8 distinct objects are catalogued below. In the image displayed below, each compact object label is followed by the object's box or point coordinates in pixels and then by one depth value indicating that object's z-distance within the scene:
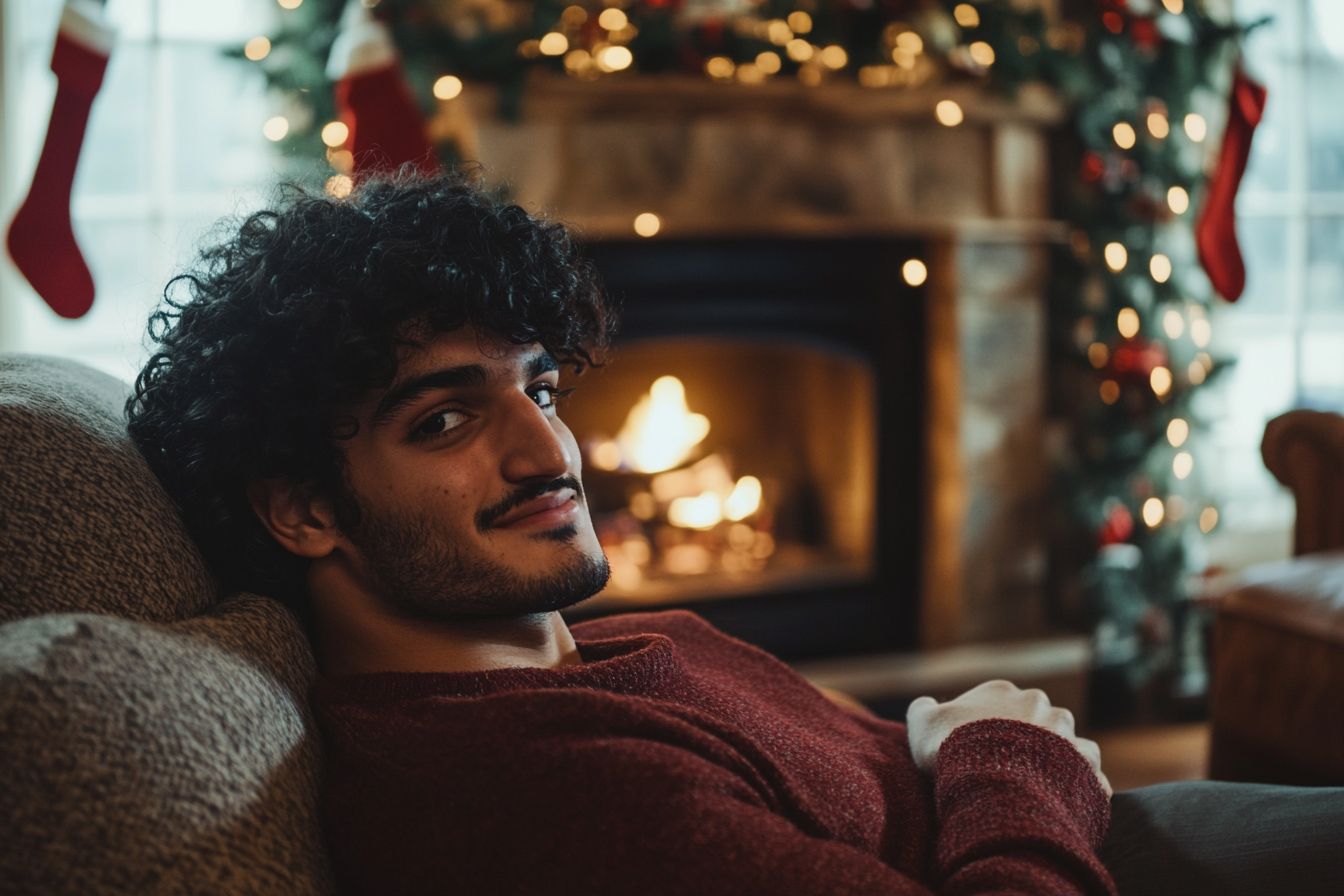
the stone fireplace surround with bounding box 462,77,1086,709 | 2.63
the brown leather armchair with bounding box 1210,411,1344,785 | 1.95
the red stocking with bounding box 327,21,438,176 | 2.22
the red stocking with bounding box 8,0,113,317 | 1.90
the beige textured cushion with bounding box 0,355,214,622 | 0.81
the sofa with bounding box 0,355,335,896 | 0.65
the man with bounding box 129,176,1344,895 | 0.85
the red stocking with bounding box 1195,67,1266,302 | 2.70
